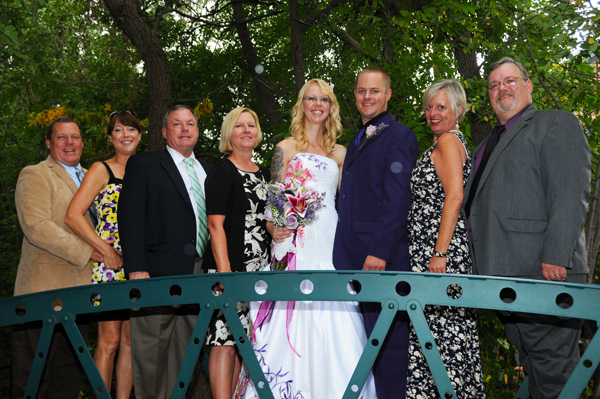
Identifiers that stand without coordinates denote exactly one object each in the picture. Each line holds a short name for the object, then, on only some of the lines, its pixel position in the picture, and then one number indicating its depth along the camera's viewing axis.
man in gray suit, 3.24
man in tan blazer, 4.20
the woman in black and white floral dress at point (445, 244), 3.46
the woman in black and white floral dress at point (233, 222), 3.90
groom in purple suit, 3.64
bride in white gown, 3.67
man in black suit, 3.99
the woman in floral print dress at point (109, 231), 4.17
